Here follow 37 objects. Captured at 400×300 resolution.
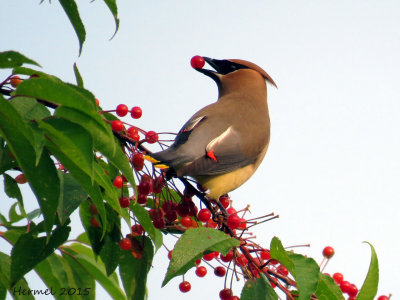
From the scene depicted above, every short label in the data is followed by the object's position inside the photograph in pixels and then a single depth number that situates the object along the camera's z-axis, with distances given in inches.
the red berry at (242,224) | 191.3
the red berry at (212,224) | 205.5
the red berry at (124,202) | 171.0
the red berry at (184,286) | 210.9
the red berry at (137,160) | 173.7
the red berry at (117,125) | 170.9
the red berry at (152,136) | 181.0
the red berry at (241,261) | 173.3
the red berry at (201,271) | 213.8
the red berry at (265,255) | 179.9
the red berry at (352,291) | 199.5
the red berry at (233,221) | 190.4
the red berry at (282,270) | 183.6
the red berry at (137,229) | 180.1
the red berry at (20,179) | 184.6
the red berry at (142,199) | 188.4
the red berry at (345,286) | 200.8
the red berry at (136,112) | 196.2
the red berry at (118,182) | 174.7
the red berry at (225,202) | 245.9
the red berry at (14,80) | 150.5
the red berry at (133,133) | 179.2
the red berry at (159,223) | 185.8
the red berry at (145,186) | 183.0
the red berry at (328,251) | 200.9
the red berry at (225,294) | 183.5
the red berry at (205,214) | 203.3
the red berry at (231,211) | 218.1
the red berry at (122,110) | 190.6
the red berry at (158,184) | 187.6
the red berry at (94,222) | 170.1
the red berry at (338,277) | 204.5
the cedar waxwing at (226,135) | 256.1
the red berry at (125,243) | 168.9
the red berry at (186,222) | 197.0
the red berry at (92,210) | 170.7
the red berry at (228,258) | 188.9
